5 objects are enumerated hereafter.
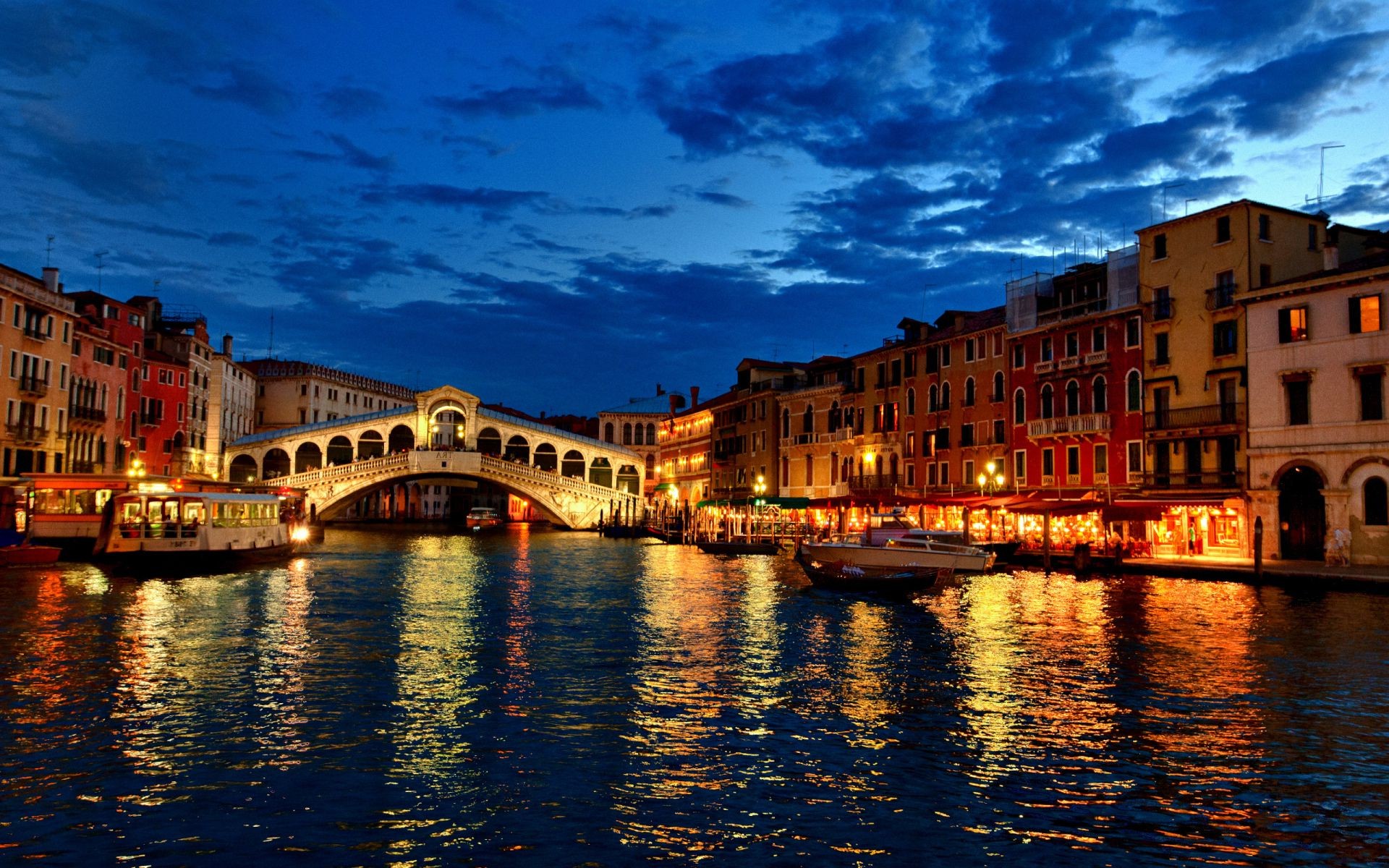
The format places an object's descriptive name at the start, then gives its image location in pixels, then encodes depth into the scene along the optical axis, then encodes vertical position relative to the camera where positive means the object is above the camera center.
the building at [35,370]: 41.00 +5.94
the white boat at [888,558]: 27.48 -0.71
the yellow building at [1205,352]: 32.78 +5.91
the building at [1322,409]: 29.05 +3.69
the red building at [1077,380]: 36.53 +5.64
